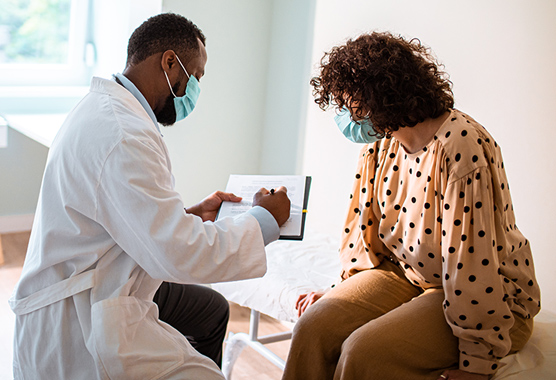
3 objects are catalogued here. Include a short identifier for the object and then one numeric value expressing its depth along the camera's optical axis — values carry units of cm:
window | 361
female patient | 130
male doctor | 115
